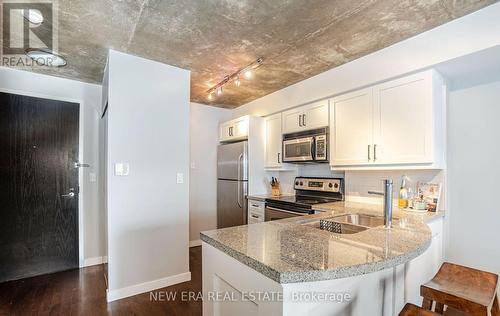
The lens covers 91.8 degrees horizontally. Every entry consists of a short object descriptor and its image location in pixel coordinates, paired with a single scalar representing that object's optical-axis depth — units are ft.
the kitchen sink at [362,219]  6.58
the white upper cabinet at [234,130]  12.37
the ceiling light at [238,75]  8.69
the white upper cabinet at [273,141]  11.66
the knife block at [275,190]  12.32
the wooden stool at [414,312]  3.62
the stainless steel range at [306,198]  9.31
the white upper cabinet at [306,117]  9.61
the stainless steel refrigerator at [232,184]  11.99
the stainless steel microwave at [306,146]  9.58
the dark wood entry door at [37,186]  9.04
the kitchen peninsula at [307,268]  2.97
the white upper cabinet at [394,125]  6.69
